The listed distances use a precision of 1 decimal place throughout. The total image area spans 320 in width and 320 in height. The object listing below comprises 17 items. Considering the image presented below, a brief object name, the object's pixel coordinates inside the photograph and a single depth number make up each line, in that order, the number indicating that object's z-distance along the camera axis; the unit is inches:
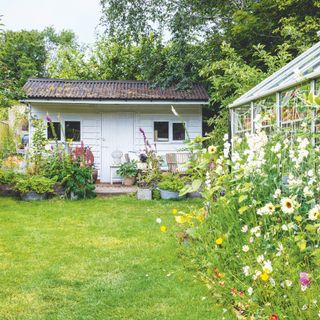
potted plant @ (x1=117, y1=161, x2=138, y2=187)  478.9
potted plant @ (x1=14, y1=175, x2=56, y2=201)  370.3
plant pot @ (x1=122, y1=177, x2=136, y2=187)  481.4
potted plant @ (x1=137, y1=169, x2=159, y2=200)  379.2
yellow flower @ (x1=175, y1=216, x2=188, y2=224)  160.9
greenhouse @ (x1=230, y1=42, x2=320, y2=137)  165.9
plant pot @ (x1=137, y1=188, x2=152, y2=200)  378.9
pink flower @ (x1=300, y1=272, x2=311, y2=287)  92.8
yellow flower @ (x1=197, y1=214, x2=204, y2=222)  166.6
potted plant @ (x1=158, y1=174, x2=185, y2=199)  374.6
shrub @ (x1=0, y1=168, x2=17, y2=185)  387.5
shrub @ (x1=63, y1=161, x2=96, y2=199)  378.3
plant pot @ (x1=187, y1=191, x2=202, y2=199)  389.4
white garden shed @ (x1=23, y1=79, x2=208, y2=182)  530.6
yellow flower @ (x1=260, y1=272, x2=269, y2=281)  101.1
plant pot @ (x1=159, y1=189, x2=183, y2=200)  374.9
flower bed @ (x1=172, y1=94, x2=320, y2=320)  108.7
